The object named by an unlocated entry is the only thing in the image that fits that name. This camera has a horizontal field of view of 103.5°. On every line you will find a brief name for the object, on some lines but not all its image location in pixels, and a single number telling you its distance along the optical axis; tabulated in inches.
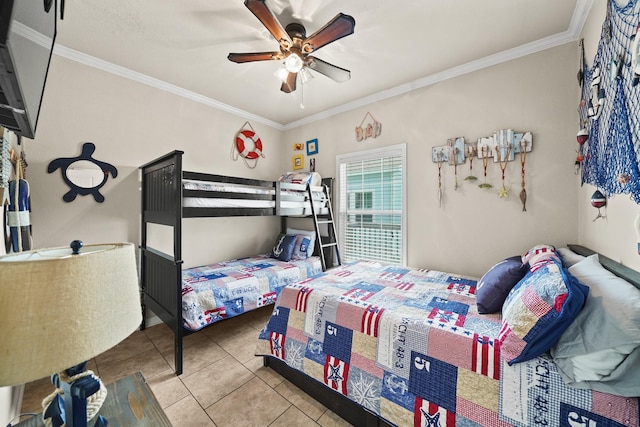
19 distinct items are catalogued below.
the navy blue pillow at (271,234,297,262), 134.8
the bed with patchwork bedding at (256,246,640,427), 38.5
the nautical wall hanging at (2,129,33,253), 50.3
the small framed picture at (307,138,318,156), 150.4
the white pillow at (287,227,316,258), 138.9
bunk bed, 82.9
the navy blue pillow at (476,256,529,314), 61.0
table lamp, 18.7
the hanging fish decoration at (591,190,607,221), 59.1
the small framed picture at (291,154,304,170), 157.6
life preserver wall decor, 141.6
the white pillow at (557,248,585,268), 64.1
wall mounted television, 19.6
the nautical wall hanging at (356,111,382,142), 125.4
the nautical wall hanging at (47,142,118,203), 91.1
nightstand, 34.3
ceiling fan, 60.4
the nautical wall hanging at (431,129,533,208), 89.6
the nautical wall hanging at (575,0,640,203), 44.4
